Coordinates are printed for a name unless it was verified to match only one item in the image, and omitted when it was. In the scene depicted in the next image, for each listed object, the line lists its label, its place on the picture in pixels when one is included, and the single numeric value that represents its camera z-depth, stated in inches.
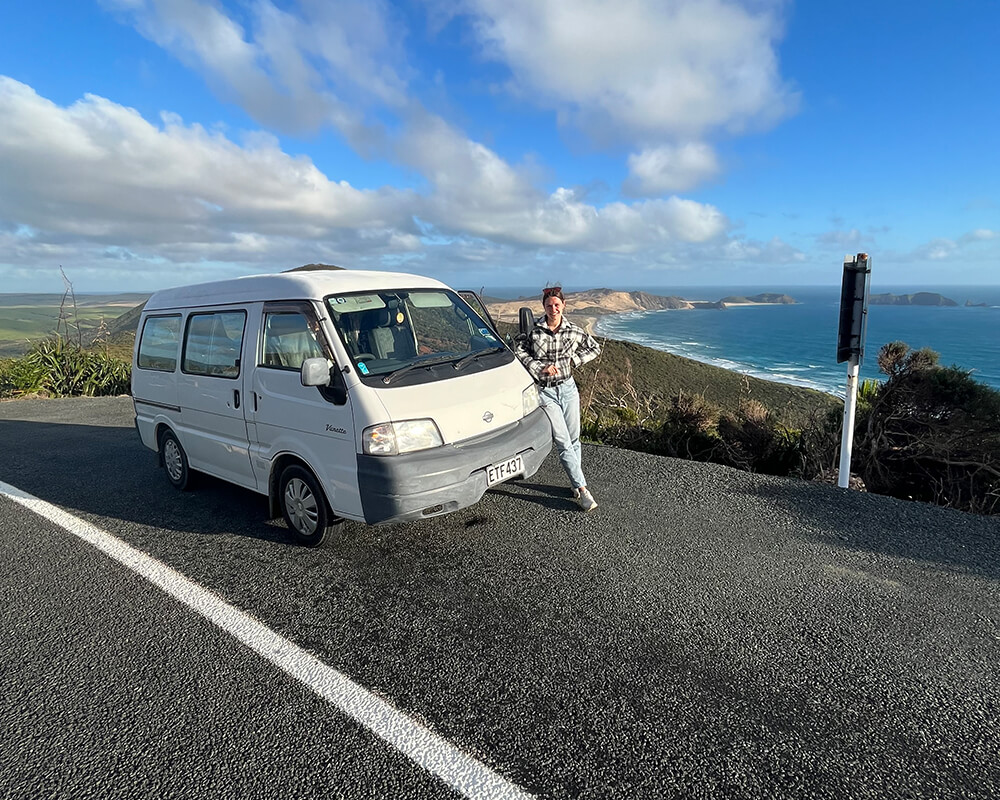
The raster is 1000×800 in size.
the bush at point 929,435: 251.0
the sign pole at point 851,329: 215.0
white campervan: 147.9
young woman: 192.9
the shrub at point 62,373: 512.1
